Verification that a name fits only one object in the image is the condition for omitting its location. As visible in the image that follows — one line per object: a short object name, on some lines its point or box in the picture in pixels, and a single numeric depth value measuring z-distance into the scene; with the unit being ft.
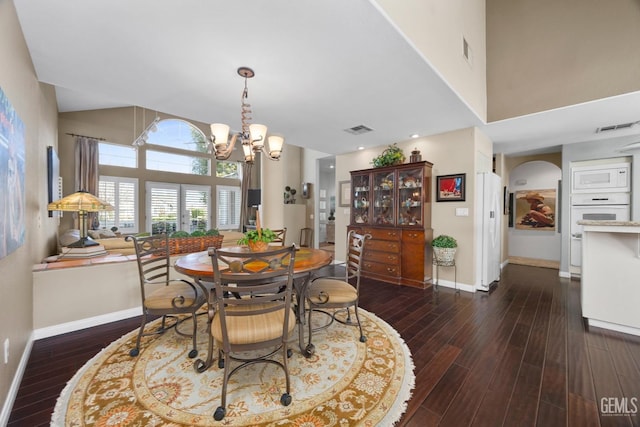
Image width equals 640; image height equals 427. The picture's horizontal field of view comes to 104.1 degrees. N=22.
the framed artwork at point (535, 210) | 18.75
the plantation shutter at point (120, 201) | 20.65
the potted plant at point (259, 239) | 7.46
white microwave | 13.62
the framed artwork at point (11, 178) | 4.39
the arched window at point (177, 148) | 23.06
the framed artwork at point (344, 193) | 18.19
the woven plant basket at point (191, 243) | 10.47
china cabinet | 13.19
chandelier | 7.54
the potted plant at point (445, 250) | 12.66
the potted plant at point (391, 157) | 14.56
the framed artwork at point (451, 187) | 12.98
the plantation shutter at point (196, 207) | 25.12
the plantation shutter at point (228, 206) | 27.55
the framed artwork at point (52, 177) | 10.09
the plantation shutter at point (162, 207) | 22.94
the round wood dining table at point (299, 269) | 5.73
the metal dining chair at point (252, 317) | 4.81
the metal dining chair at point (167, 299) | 6.57
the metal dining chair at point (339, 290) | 7.14
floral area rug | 4.71
